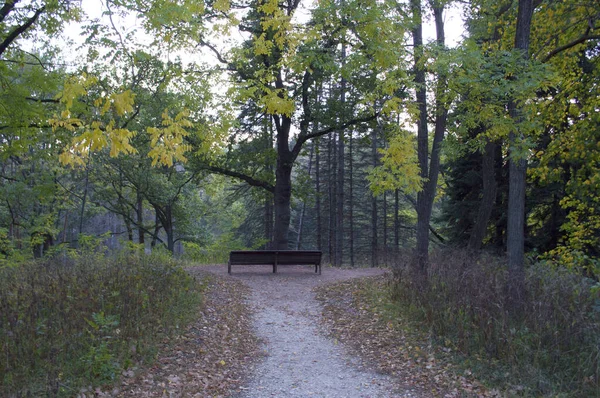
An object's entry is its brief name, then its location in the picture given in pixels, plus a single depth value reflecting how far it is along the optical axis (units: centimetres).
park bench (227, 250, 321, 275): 1403
